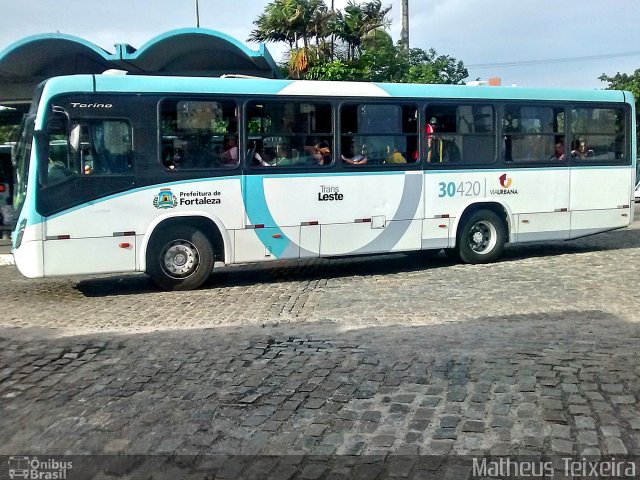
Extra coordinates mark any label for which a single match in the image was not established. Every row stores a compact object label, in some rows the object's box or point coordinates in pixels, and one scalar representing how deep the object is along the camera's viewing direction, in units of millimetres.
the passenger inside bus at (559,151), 13391
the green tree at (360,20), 23891
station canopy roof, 16062
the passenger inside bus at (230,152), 10828
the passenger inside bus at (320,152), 11406
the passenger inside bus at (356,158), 11609
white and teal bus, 10078
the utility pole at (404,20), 23422
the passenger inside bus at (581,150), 13578
